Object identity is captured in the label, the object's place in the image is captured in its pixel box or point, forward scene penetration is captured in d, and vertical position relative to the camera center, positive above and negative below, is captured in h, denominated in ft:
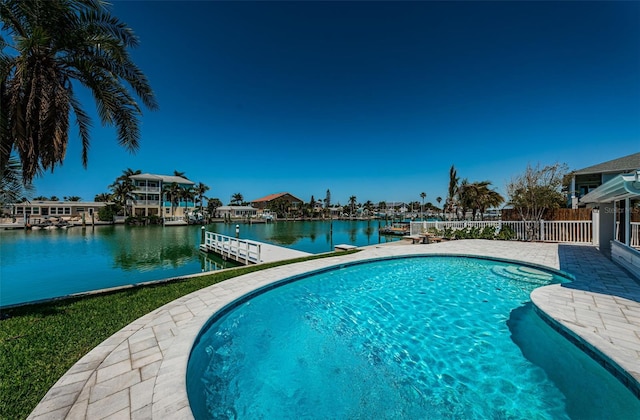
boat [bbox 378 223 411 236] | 83.73 -7.95
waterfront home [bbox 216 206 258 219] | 189.06 -1.39
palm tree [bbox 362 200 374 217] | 235.40 +4.41
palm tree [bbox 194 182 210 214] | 160.86 +13.96
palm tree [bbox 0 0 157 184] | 13.04 +8.69
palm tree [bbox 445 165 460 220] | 66.44 +7.33
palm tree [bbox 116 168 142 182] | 136.24 +20.92
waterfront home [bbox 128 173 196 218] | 135.13 +7.94
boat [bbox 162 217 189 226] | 126.41 -5.85
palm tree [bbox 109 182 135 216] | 131.54 +9.28
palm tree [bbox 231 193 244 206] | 213.87 +10.95
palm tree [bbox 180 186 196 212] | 145.28 +9.48
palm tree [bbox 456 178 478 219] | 74.90 +4.44
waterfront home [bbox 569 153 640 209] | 48.99 +7.78
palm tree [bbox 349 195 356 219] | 230.29 +8.21
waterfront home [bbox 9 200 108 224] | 130.31 +0.74
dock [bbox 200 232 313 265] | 36.11 -7.08
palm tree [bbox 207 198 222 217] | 165.08 +3.01
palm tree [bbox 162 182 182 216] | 138.92 +10.83
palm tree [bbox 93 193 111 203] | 170.56 +10.38
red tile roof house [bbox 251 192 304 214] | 222.13 +10.72
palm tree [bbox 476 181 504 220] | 75.56 +3.65
